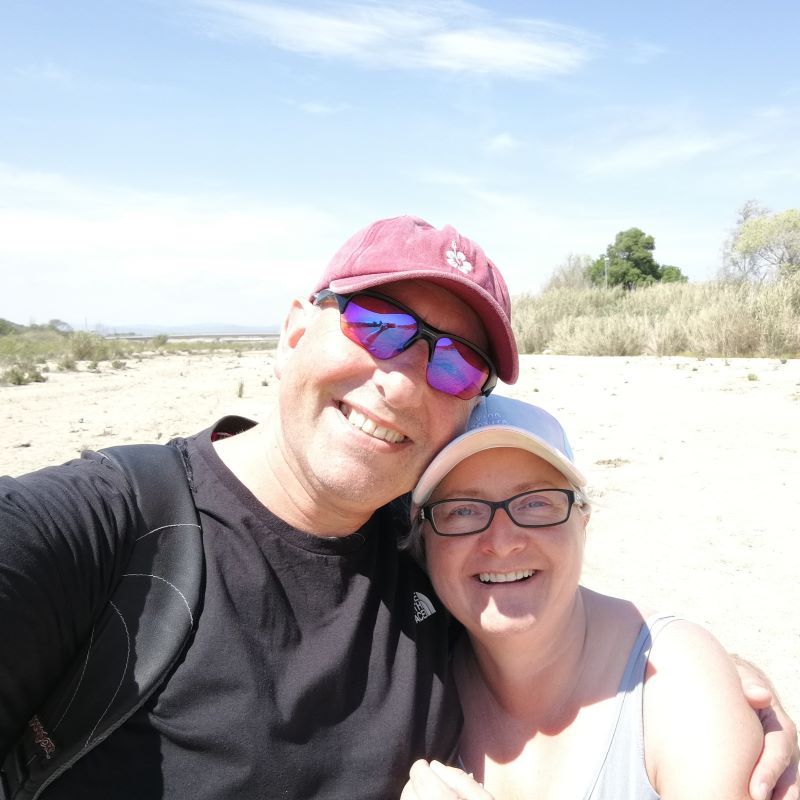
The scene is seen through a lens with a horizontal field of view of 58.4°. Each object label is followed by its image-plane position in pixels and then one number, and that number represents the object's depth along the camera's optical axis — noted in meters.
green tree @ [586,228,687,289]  44.25
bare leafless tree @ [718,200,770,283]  21.88
